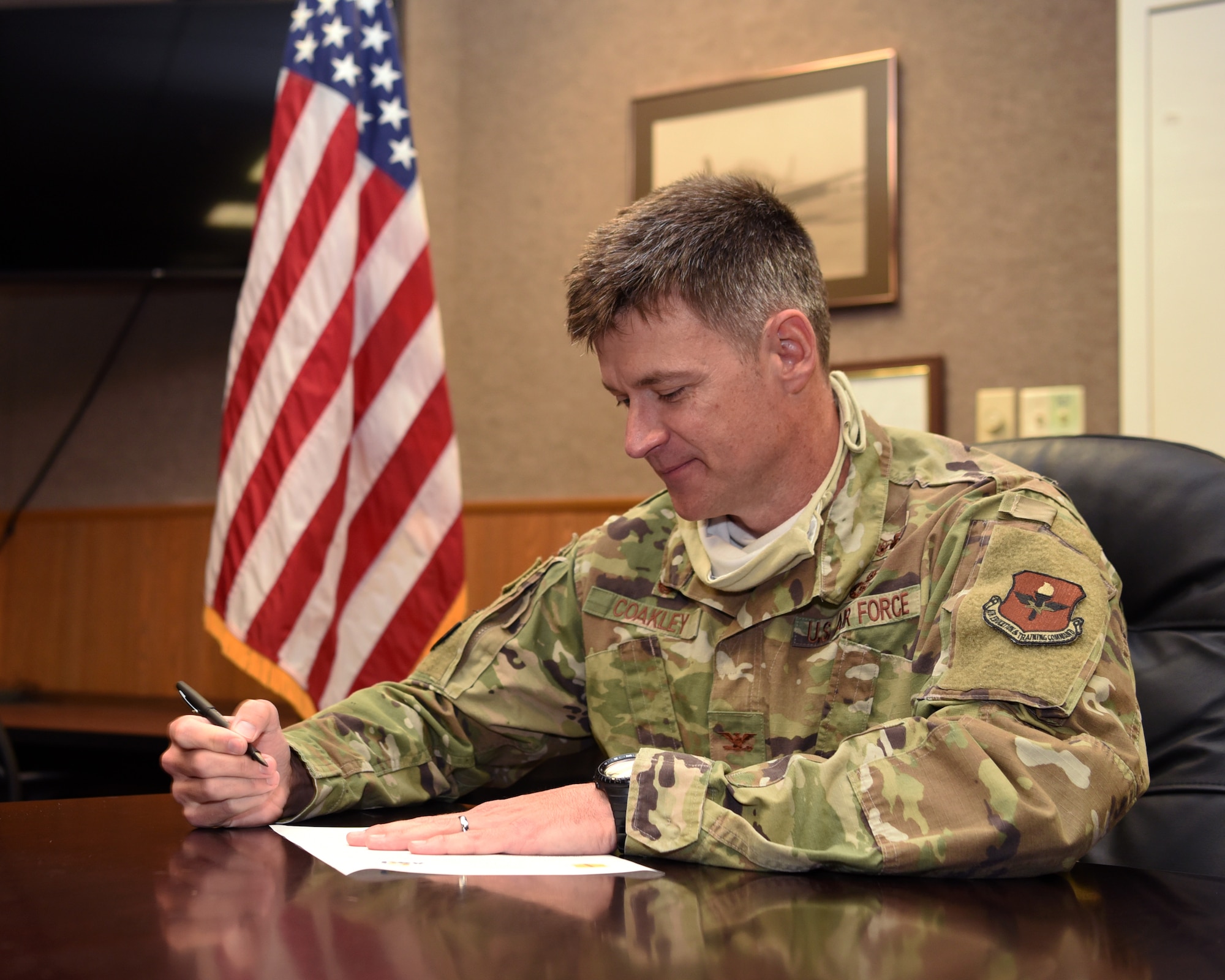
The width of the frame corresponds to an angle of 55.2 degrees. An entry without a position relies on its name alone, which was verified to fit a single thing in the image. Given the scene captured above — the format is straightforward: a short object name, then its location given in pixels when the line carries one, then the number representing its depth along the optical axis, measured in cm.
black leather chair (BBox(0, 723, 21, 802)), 200
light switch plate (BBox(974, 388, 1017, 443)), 266
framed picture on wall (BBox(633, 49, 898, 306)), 281
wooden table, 65
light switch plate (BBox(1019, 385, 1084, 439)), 259
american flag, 235
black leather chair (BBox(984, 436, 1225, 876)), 116
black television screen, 288
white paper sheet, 90
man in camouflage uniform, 93
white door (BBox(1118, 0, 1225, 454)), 244
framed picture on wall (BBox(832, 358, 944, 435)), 273
